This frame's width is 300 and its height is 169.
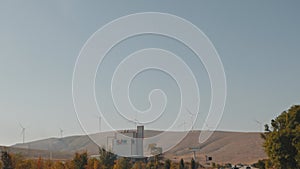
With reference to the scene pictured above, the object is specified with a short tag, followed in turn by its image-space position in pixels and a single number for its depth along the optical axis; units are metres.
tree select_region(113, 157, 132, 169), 57.92
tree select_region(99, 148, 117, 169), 62.98
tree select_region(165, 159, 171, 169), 68.45
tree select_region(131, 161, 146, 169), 65.65
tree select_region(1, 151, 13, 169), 48.25
